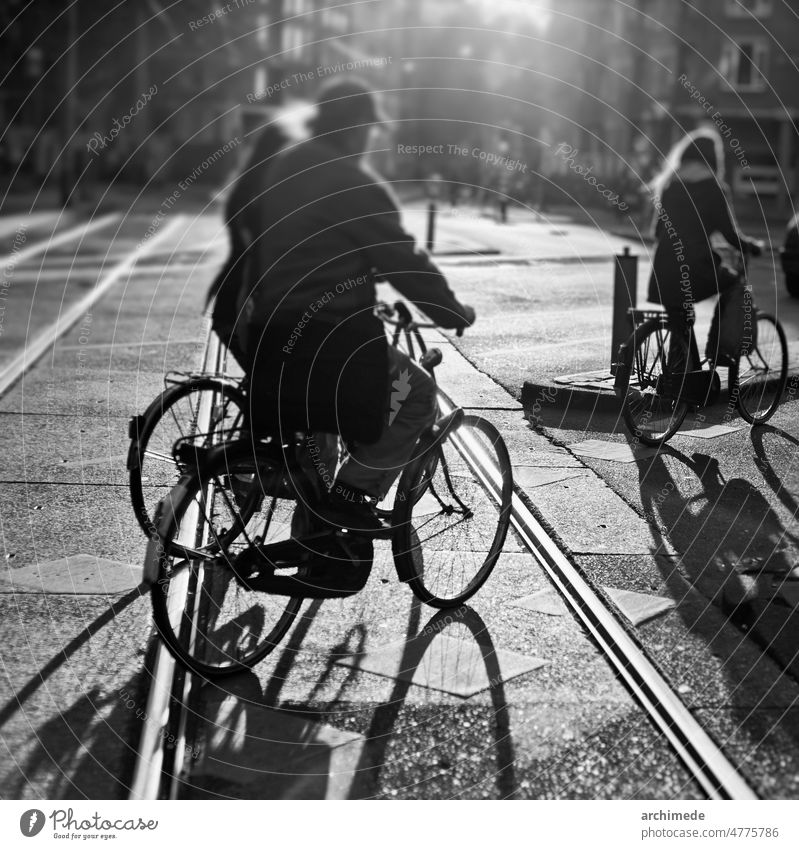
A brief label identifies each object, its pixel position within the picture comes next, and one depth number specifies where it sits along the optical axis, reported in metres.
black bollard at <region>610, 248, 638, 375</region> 8.90
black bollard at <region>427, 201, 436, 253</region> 18.84
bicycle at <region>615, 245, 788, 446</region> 7.15
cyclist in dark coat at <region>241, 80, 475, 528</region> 4.05
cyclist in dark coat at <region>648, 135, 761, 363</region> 7.46
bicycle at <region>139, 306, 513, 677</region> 4.09
